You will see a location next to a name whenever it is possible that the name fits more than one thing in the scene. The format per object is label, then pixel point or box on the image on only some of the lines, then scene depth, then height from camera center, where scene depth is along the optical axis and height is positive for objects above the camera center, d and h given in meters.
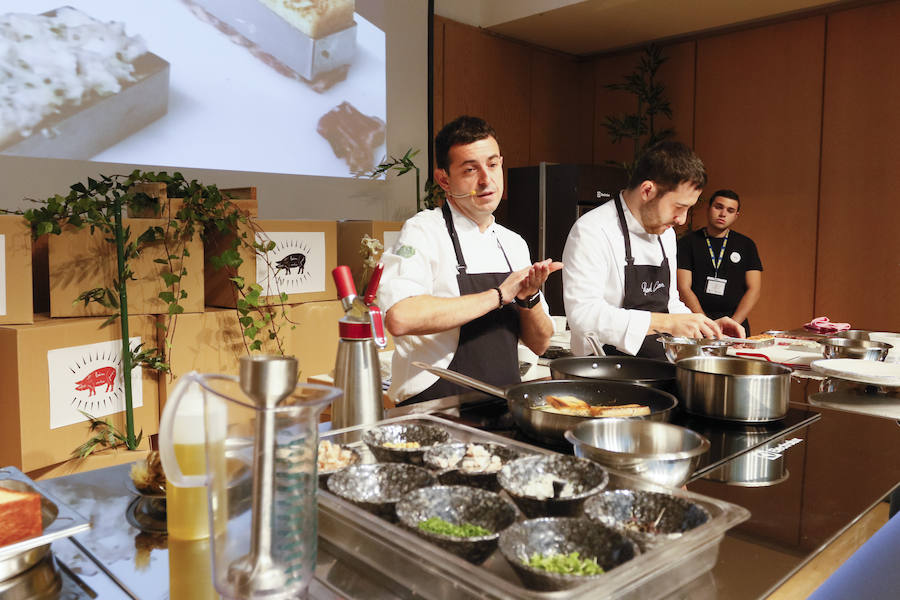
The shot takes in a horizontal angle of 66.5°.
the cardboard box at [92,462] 2.23 -0.70
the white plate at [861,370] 1.61 -0.27
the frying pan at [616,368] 1.52 -0.24
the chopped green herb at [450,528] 0.73 -0.29
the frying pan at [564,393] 1.17 -0.26
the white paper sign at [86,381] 2.19 -0.43
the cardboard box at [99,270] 2.27 -0.06
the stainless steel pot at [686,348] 1.73 -0.23
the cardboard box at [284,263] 2.76 -0.04
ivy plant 2.27 +0.05
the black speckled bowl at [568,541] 0.69 -0.29
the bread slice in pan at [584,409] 1.16 -0.26
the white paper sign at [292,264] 2.86 -0.04
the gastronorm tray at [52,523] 0.72 -0.31
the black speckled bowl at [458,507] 0.76 -0.29
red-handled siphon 1.16 -0.18
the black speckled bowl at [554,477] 0.79 -0.27
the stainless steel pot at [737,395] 1.31 -0.26
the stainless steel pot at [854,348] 1.94 -0.25
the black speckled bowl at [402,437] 0.96 -0.27
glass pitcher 0.60 -0.20
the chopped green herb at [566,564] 0.66 -0.30
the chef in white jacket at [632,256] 2.30 +0.01
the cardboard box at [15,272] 2.13 -0.06
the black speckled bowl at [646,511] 0.77 -0.29
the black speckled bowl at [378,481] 0.84 -0.28
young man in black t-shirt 4.57 -0.07
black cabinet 4.96 +0.42
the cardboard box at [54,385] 2.10 -0.43
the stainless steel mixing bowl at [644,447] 0.91 -0.27
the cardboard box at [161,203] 2.51 +0.18
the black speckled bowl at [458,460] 0.87 -0.27
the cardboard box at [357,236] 3.51 +0.10
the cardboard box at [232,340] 2.57 -0.35
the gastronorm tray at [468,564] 0.62 -0.30
